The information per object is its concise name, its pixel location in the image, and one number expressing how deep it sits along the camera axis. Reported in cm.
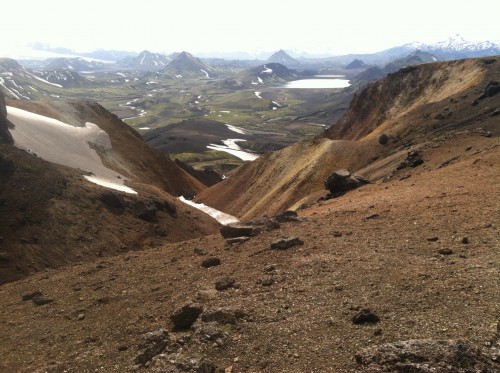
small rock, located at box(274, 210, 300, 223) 2550
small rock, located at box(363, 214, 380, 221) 2427
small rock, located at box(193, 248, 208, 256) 2231
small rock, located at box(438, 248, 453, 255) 1719
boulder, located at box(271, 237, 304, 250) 2031
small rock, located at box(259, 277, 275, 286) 1677
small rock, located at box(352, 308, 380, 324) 1299
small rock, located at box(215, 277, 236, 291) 1700
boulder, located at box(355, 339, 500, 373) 999
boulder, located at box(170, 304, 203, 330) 1466
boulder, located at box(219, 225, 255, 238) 2408
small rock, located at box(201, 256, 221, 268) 2034
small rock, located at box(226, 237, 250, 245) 2283
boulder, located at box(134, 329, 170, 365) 1298
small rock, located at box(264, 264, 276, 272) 1812
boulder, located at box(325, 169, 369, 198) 4238
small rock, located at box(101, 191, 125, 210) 4345
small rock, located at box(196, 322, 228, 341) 1332
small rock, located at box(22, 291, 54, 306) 2042
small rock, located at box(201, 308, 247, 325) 1419
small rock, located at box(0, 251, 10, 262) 2935
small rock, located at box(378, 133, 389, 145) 6297
